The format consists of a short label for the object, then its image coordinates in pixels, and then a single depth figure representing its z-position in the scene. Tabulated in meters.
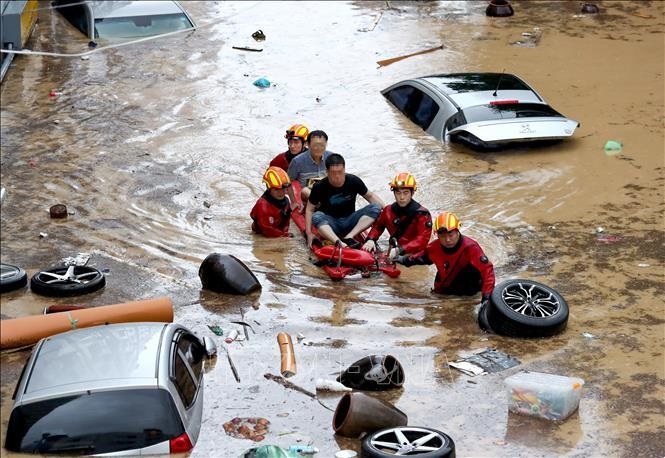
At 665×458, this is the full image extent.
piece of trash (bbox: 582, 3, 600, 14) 25.06
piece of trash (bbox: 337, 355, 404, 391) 9.14
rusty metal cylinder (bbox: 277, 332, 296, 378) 9.40
